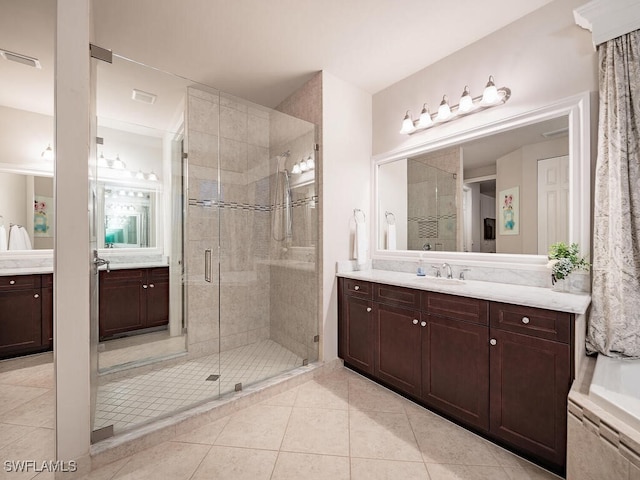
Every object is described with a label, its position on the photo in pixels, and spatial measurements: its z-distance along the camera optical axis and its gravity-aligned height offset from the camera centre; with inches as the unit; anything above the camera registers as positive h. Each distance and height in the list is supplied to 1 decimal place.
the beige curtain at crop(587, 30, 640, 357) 60.7 +6.0
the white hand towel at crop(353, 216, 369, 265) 109.7 -1.1
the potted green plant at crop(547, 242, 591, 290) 67.2 -5.3
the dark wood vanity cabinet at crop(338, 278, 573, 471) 57.3 -29.2
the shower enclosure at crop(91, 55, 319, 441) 87.9 +0.3
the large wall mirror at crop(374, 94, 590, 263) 71.8 +15.3
